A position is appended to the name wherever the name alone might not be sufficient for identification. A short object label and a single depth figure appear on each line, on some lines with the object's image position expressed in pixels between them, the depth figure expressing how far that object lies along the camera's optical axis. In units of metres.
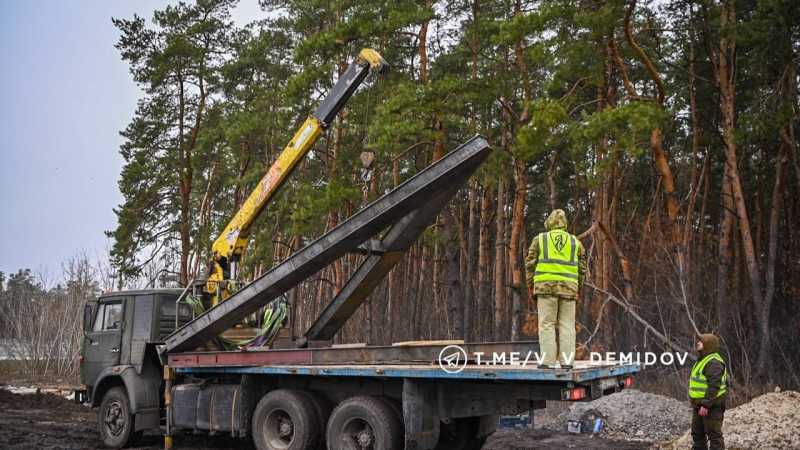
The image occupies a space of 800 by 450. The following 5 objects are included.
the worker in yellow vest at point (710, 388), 8.04
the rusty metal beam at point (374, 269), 10.01
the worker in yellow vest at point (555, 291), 7.03
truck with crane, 7.66
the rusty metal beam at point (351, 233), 8.72
